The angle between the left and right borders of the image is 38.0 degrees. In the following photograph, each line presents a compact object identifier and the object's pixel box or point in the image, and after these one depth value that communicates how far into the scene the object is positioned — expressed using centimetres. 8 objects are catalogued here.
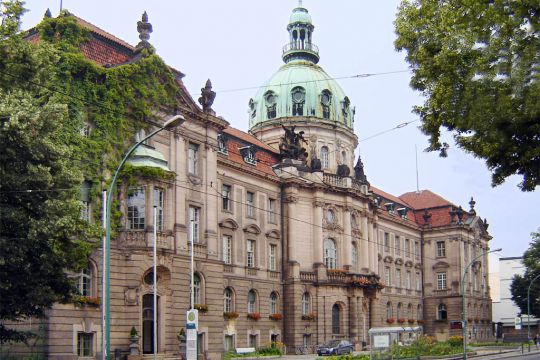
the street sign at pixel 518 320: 6450
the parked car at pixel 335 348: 5747
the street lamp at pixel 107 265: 2320
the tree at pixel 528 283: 9069
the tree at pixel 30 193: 2578
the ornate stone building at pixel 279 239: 4028
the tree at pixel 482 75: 1908
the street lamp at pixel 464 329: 4850
